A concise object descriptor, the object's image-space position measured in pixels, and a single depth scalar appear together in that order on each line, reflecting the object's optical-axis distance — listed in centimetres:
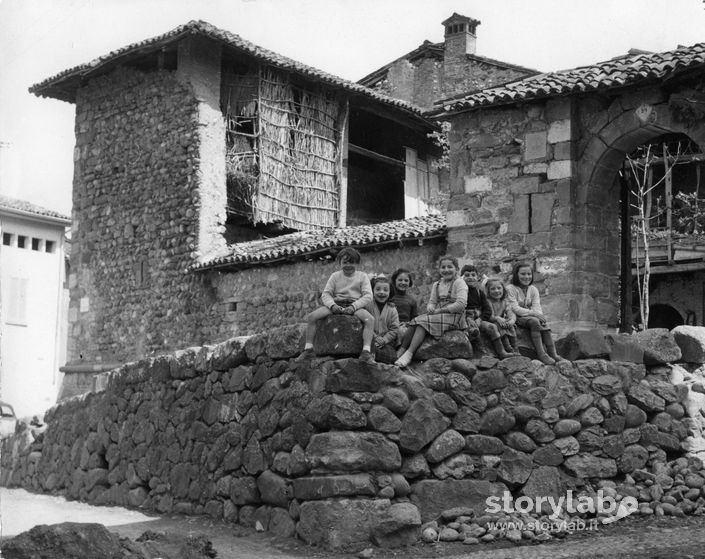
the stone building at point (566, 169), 1415
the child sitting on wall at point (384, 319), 845
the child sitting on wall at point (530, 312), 910
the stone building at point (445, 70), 2636
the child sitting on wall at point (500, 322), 878
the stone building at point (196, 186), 1900
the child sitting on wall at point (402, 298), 909
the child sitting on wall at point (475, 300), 877
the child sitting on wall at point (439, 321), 850
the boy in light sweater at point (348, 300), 825
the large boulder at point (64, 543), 669
